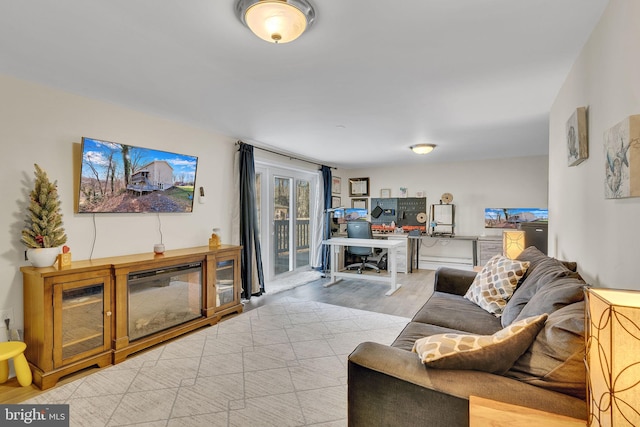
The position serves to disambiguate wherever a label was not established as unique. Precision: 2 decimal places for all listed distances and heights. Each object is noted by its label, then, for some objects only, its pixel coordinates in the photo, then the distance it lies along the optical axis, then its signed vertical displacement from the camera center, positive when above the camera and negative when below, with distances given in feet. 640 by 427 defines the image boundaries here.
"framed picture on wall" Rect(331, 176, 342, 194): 22.29 +2.19
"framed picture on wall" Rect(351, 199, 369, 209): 23.53 +0.83
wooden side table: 3.14 -2.13
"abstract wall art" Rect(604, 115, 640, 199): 3.80 +0.73
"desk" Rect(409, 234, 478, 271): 18.77 -1.92
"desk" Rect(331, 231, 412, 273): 19.94 -2.78
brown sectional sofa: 3.42 -2.02
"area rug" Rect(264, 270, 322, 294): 16.01 -3.85
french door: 16.76 -0.15
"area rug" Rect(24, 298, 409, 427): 6.08 -3.99
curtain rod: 15.26 +3.31
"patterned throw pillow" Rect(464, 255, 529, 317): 7.49 -1.79
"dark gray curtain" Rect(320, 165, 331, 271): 20.81 +1.24
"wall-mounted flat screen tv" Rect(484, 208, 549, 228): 18.34 -0.16
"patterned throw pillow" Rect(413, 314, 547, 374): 3.77 -1.72
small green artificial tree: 7.50 -0.03
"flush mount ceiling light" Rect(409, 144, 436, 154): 14.64 +3.18
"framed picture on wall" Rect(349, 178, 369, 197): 23.37 +2.10
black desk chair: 17.81 -1.24
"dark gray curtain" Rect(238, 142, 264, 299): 13.70 -0.17
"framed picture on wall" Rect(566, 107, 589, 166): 6.02 +1.54
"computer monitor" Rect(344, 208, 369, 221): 23.30 +0.06
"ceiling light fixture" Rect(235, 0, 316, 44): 4.72 +3.13
